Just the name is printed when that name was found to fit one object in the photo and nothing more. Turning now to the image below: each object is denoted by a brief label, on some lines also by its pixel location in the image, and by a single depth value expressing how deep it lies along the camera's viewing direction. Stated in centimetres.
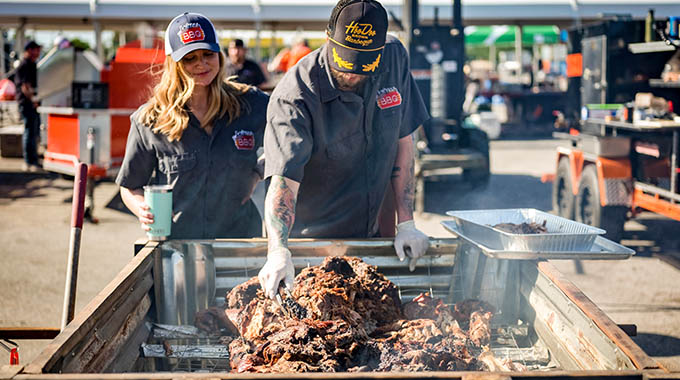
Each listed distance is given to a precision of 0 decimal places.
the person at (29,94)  1172
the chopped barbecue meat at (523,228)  306
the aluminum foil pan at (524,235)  279
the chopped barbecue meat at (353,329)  219
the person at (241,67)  926
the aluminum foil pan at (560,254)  271
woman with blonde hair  346
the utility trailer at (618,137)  688
